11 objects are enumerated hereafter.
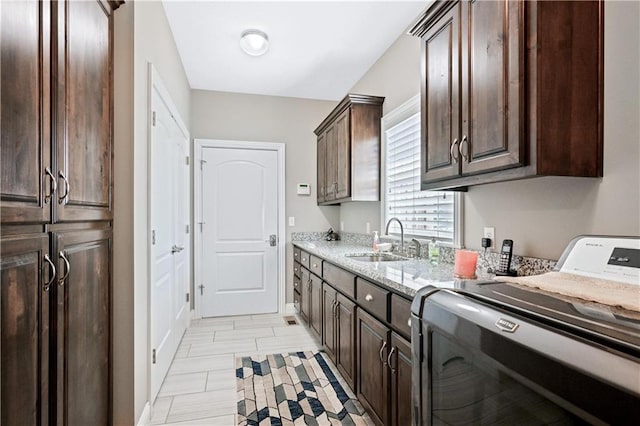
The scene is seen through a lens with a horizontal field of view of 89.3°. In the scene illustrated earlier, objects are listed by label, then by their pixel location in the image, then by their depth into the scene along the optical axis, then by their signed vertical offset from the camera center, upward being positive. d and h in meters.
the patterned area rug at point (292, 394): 1.95 -1.23
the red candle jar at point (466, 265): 1.59 -0.26
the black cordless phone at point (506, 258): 1.51 -0.22
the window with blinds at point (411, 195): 2.21 +0.13
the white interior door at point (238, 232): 3.91 -0.24
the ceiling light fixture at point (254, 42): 2.66 +1.44
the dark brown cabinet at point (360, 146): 3.02 +0.63
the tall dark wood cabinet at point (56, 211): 0.93 +0.00
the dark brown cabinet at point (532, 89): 1.15 +0.47
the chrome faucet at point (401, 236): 2.51 -0.18
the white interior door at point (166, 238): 2.15 -0.21
